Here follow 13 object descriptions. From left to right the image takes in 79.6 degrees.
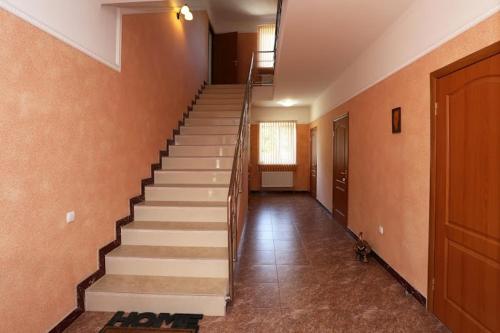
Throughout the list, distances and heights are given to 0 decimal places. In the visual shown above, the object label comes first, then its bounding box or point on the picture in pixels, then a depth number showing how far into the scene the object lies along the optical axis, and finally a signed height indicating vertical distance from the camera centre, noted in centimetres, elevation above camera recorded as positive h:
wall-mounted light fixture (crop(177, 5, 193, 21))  449 +222
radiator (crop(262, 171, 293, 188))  964 -70
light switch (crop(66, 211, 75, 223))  242 -47
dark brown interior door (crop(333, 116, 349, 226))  534 -20
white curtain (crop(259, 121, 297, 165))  963 +45
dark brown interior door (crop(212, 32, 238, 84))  925 +310
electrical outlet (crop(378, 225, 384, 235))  369 -91
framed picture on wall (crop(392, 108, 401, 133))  325 +39
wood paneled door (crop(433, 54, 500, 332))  196 -32
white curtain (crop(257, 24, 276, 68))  943 +372
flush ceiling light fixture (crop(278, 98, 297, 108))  829 +158
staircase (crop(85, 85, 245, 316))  260 -94
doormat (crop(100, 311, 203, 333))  233 -133
